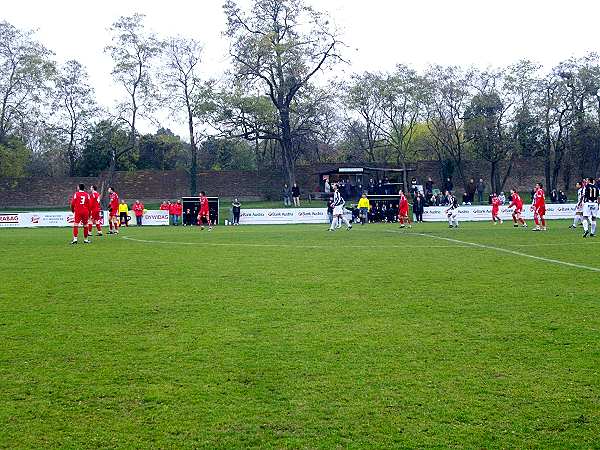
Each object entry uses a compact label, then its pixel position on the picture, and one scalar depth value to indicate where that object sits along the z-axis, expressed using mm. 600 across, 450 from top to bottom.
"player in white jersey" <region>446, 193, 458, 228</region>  34094
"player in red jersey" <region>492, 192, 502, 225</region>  39531
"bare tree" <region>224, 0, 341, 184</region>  53438
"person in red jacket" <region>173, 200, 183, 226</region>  43906
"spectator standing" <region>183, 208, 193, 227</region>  43344
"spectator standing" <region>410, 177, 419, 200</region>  42925
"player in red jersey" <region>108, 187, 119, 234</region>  31766
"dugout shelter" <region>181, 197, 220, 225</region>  43281
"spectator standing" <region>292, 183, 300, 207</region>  51250
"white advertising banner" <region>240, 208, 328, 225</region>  44250
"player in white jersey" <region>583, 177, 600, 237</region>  24516
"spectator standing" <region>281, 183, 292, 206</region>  54031
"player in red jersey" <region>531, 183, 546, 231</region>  29969
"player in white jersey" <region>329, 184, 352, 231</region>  32500
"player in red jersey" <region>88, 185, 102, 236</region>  25109
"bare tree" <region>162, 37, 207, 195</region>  56812
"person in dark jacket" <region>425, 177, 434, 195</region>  51125
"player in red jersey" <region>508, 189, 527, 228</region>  34719
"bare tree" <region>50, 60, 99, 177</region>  58188
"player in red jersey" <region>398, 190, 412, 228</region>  34500
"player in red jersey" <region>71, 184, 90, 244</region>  23750
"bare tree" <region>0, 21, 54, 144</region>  55281
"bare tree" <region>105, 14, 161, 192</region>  56125
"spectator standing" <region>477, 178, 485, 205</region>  53094
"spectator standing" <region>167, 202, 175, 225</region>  44094
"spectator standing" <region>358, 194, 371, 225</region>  39281
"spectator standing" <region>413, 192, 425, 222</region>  42375
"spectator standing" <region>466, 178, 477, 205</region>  53066
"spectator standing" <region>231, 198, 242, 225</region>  43219
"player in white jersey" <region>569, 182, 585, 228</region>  27005
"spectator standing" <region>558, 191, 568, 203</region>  51625
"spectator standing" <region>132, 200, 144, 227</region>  43062
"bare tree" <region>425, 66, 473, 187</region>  57781
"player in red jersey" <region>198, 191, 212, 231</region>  35922
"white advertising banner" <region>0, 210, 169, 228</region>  42219
